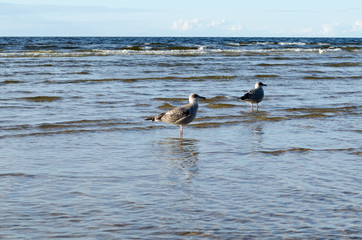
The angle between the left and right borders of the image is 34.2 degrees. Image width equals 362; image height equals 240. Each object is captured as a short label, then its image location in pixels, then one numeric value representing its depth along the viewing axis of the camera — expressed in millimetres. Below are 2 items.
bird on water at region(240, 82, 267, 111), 15367
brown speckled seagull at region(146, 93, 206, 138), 11518
